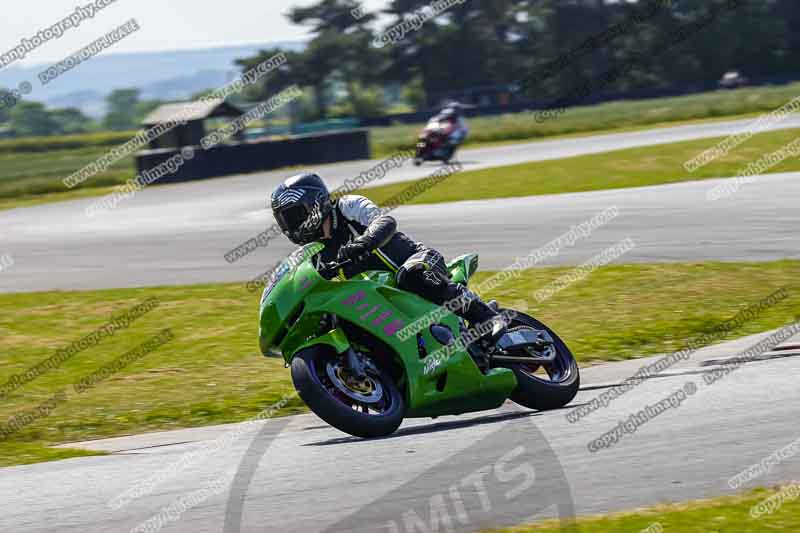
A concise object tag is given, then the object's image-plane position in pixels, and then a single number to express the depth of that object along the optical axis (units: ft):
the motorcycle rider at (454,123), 232.32
